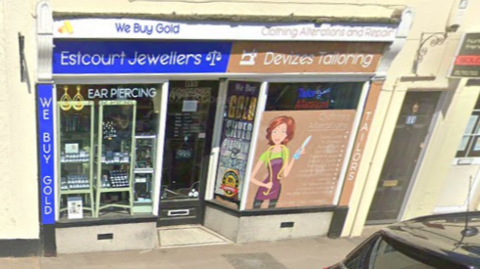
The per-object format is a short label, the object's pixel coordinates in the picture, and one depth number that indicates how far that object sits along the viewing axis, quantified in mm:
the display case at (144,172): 5336
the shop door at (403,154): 6301
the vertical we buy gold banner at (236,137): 5461
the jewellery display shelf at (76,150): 4818
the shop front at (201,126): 4590
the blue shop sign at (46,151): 4492
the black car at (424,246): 2865
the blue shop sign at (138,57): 4355
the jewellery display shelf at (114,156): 4996
